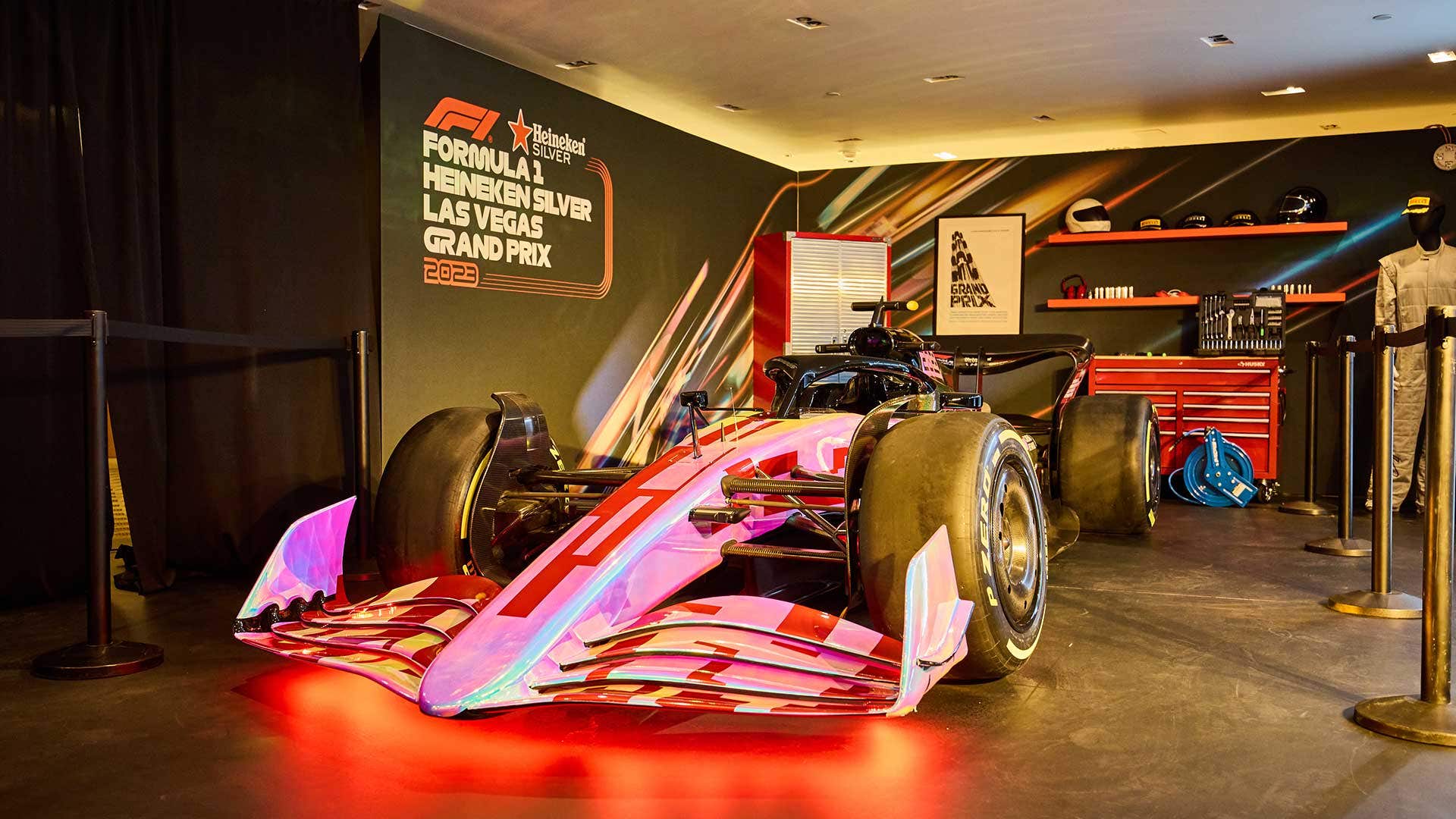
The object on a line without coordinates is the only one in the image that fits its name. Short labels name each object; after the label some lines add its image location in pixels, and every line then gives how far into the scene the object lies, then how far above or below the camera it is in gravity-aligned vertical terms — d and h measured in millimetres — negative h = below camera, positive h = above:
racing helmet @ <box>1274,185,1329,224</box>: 8234 +1381
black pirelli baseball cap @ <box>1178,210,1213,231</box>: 8539 +1327
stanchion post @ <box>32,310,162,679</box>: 3105 -490
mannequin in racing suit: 7242 +616
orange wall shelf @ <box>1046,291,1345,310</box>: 8172 +670
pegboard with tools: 7824 +441
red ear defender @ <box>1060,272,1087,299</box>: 9031 +813
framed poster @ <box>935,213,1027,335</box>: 9398 +998
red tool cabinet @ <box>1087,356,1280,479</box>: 7777 -119
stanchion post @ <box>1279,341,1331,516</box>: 6656 -350
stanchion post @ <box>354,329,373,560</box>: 4566 -170
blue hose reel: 7367 -646
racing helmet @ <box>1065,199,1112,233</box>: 8883 +1410
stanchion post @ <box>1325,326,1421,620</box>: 3305 -495
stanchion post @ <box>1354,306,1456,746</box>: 2555 -419
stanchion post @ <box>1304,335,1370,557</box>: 4547 -448
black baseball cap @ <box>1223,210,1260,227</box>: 8359 +1310
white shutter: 9508 +912
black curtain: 4164 +604
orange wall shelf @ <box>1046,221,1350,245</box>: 8133 +1213
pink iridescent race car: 2234 -499
